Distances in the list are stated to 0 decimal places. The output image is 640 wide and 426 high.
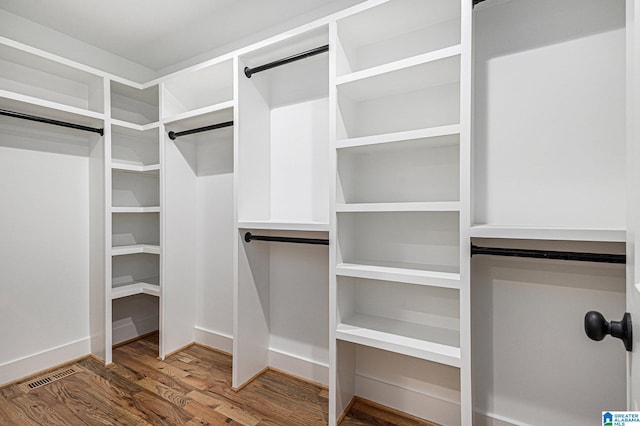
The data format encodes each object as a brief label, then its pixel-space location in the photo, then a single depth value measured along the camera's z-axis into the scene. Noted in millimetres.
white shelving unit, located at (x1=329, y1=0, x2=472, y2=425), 1524
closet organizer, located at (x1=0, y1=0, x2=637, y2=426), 1355
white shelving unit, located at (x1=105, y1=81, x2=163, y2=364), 2545
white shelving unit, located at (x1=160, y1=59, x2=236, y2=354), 2473
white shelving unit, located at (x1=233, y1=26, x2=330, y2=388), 2059
